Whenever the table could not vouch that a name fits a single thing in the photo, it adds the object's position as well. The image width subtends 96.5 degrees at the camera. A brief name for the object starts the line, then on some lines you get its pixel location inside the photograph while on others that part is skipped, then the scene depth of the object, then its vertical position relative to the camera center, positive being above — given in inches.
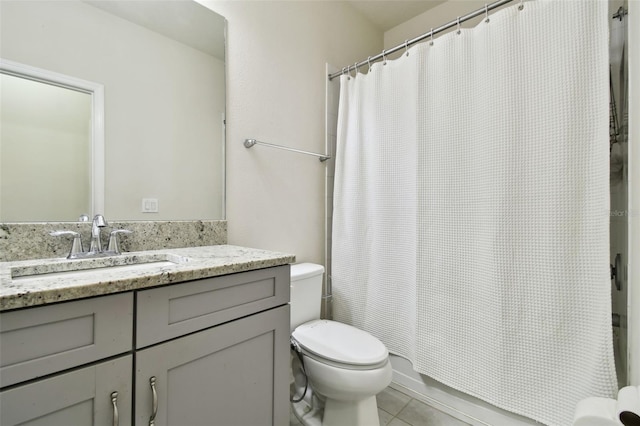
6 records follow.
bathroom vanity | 22.0 -12.1
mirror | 36.8 +19.1
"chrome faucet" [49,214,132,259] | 36.7 -3.8
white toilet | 45.4 -24.5
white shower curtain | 41.8 +1.1
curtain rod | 50.8 +37.0
